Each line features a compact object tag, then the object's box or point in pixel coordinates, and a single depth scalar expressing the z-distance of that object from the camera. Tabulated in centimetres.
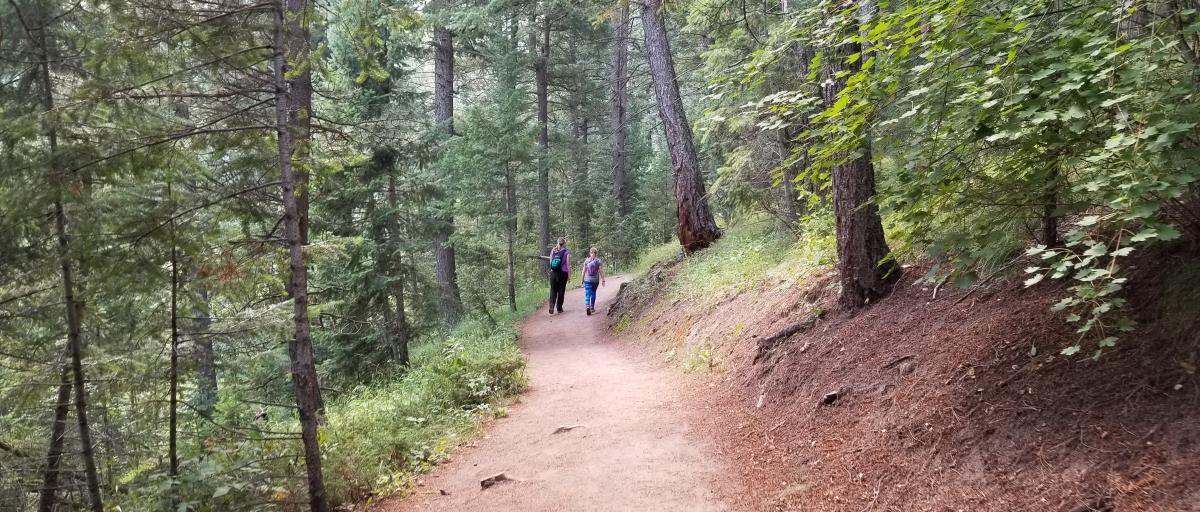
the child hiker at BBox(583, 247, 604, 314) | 1480
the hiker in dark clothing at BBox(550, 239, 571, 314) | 1427
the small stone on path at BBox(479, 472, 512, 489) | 525
